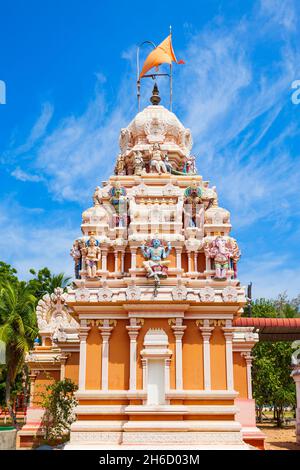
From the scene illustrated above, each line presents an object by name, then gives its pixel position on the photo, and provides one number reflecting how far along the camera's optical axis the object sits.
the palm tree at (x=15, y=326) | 31.91
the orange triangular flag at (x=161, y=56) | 26.25
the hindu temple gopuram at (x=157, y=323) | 17.02
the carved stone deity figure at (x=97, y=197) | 21.44
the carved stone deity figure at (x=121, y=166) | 24.69
